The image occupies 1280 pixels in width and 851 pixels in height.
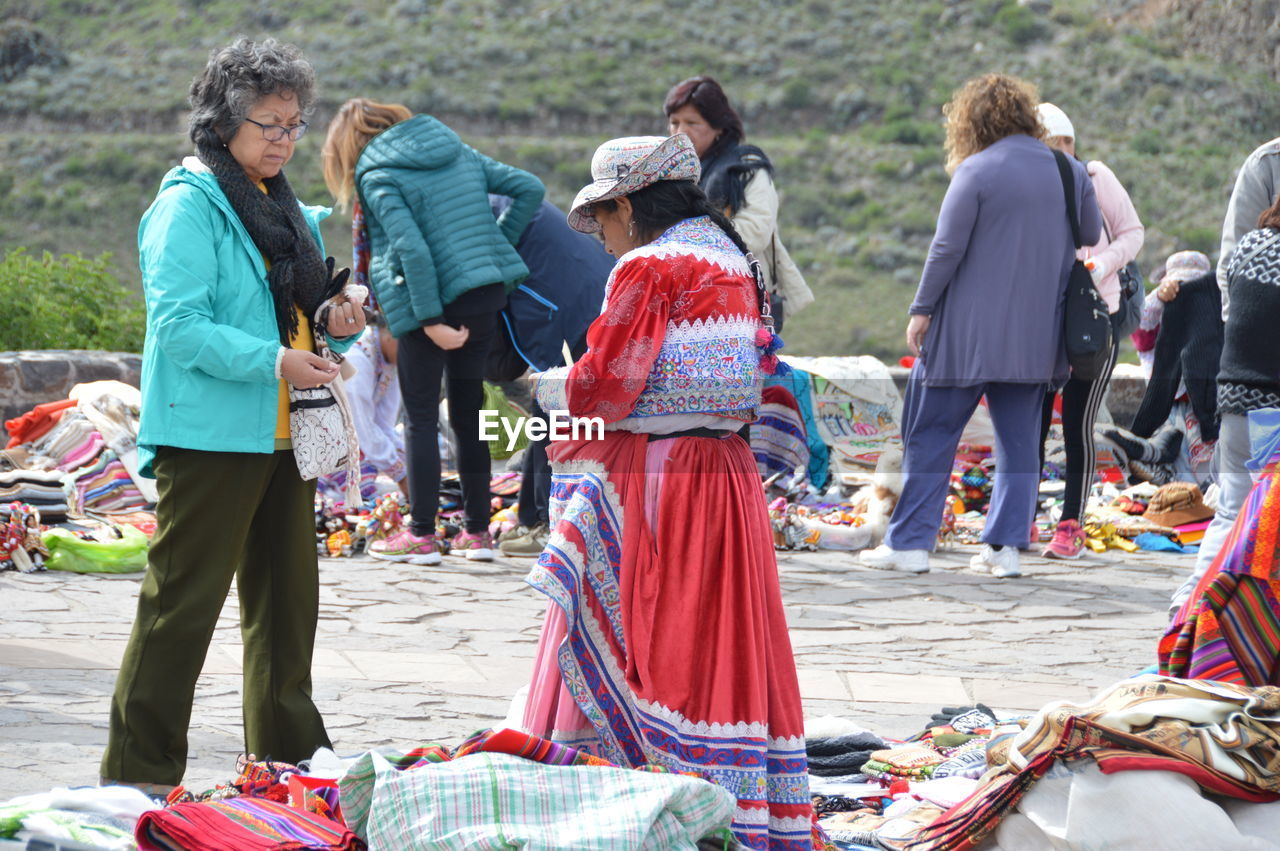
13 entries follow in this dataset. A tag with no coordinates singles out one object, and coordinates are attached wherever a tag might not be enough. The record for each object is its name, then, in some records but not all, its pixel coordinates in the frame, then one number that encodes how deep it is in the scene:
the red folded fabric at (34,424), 16.97
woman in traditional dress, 6.98
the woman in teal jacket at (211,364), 7.27
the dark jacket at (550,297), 14.48
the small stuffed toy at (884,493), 16.37
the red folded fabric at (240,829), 6.27
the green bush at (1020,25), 118.37
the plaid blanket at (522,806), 6.14
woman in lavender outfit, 13.94
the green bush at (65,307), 22.53
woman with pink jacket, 15.11
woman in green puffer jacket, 13.65
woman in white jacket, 14.47
